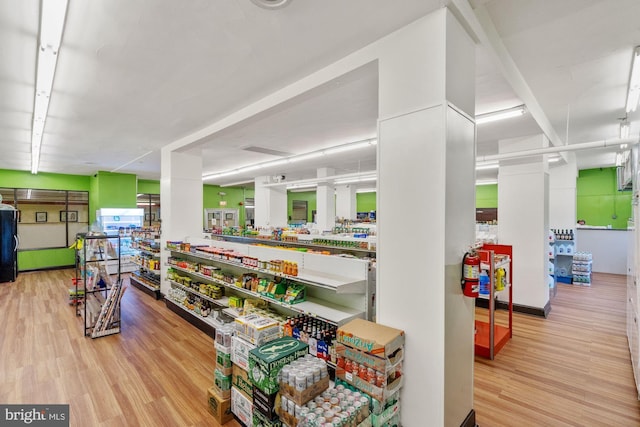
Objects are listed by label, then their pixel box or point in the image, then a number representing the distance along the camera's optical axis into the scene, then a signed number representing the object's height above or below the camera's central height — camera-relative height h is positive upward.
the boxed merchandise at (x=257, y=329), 2.56 -1.04
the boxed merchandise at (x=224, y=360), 2.71 -1.36
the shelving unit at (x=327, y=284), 2.84 -0.70
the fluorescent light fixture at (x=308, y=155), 6.39 +1.52
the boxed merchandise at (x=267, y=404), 2.17 -1.42
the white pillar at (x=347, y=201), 13.19 +0.59
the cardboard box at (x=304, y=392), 2.00 -1.26
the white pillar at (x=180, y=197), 6.02 +0.33
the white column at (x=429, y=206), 2.10 +0.06
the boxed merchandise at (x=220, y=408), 2.65 -1.77
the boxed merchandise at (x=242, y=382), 2.47 -1.46
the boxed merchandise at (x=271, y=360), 2.18 -1.12
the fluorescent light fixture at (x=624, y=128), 5.09 +1.56
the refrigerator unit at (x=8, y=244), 7.90 -0.85
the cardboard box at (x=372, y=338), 2.02 -0.90
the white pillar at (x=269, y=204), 11.10 +0.37
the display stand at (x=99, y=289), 4.57 -1.27
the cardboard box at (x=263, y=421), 2.17 -1.56
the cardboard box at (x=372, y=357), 2.01 -1.03
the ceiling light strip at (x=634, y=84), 3.04 +1.58
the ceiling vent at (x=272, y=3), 2.10 +1.52
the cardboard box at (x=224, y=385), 2.70 -1.59
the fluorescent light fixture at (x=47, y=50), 2.18 +1.48
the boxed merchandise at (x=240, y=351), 2.52 -1.21
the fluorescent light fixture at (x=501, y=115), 4.03 +1.43
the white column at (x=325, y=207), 10.58 +0.25
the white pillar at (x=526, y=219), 5.21 -0.08
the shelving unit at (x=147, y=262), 6.71 -1.18
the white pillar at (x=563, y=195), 8.25 +0.56
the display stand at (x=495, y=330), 3.59 -1.64
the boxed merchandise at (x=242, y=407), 2.44 -1.67
